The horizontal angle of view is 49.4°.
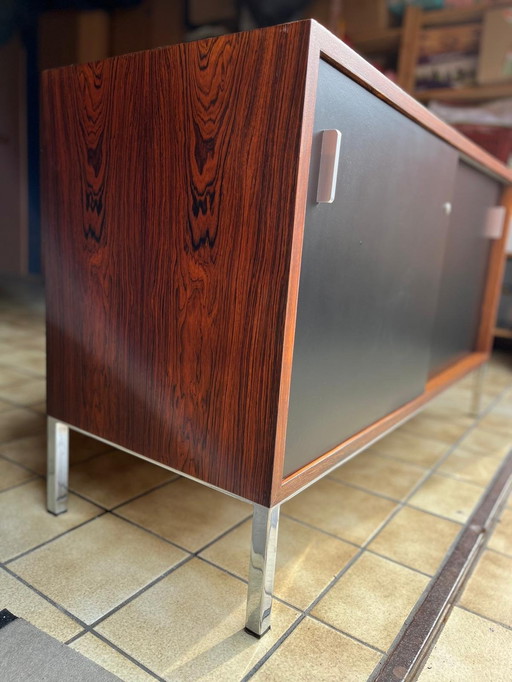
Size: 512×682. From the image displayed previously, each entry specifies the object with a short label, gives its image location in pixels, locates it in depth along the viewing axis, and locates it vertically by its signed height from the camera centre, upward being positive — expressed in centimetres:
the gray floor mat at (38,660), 75 -59
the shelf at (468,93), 288 +90
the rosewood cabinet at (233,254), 78 -1
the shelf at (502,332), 303 -35
